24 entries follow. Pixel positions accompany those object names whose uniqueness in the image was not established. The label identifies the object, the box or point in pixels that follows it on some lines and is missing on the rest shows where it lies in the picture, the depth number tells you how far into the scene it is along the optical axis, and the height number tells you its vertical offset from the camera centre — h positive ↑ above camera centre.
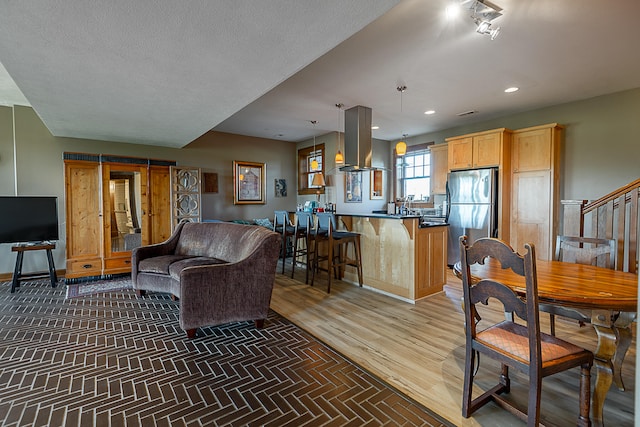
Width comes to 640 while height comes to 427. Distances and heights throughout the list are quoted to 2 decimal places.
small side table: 4.15 -0.80
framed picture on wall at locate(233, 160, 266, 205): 6.74 +0.48
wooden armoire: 4.69 -0.09
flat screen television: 4.34 -0.20
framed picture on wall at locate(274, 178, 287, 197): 7.39 +0.40
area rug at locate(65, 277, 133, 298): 4.07 -1.17
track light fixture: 2.18 +1.38
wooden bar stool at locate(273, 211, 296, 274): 5.03 -0.37
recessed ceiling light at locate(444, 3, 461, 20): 2.27 +1.45
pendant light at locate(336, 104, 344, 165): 5.57 +0.81
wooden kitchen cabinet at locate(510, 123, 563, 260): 4.55 +0.25
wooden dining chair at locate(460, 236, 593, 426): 1.46 -0.75
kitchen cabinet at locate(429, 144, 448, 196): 6.19 +0.72
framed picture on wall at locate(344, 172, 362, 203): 6.83 +0.35
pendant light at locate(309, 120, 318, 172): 5.61 +1.50
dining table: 1.57 -0.49
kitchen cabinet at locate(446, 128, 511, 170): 4.91 +0.91
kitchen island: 3.74 -0.67
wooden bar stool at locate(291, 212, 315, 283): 4.58 -0.40
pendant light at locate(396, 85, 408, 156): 4.66 +0.84
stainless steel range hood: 4.71 +1.02
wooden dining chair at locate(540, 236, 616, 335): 2.53 -0.43
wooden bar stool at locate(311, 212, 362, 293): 4.20 -0.52
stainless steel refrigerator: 4.97 -0.03
